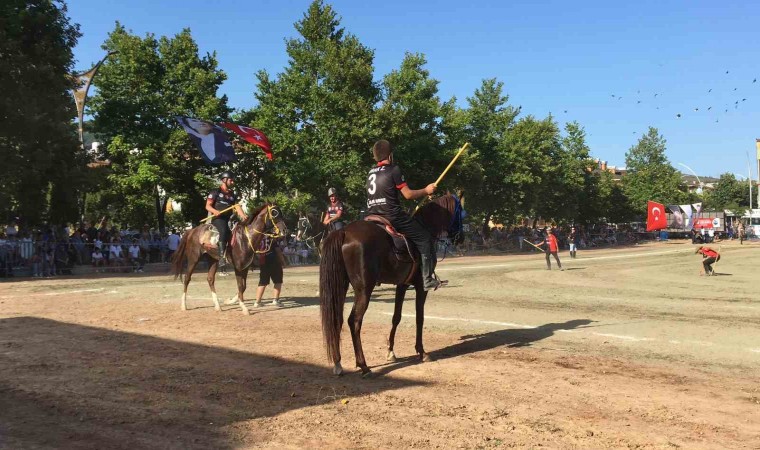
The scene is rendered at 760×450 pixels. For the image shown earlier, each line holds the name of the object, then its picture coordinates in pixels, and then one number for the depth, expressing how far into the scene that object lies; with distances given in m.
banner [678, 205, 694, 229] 75.56
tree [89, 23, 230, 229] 35.91
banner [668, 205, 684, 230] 75.81
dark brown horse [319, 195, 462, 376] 7.62
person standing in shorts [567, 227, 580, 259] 37.69
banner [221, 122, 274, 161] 34.41
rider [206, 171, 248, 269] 13.38
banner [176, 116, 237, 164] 33.10
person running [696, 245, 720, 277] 24.33
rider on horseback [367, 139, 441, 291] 8.30
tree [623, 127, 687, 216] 80.94
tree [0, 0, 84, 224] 24.83
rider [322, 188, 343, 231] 15.78
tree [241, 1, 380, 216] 38.69
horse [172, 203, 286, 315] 13.08
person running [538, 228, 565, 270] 27.00
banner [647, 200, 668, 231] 71.88
